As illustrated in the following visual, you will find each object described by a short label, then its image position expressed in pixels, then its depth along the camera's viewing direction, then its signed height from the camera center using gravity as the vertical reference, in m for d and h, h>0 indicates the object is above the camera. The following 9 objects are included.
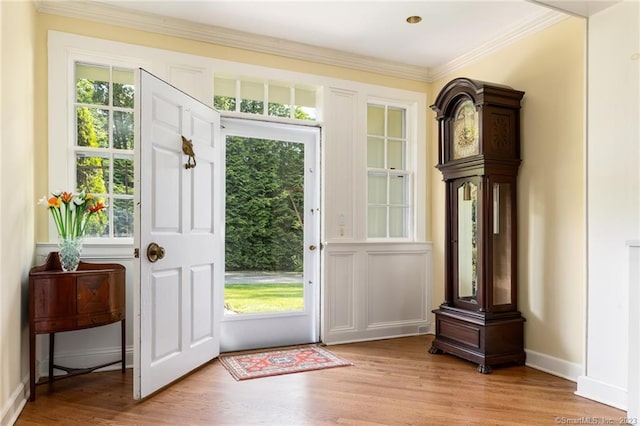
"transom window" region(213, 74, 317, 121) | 4.04 +1.12
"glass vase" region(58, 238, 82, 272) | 3.07 -0.28
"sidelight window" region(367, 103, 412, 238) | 4.66 +0.45
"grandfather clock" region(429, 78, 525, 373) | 3.59 -0.11
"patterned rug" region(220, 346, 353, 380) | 3.46 -1.24
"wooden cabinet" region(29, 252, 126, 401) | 2.88 -0.59
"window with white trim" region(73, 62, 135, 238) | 3.53 +0.59
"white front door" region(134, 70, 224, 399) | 2.92 -0.17
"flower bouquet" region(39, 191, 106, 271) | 3.08 -0.04
